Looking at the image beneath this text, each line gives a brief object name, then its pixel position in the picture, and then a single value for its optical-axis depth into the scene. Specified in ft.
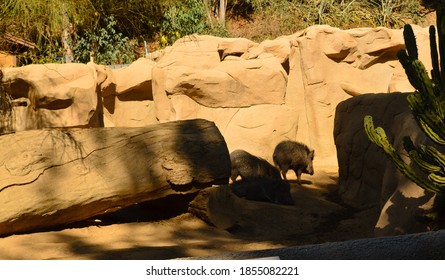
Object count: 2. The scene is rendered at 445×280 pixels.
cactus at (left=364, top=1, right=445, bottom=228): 19.74
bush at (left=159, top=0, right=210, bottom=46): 64.80
